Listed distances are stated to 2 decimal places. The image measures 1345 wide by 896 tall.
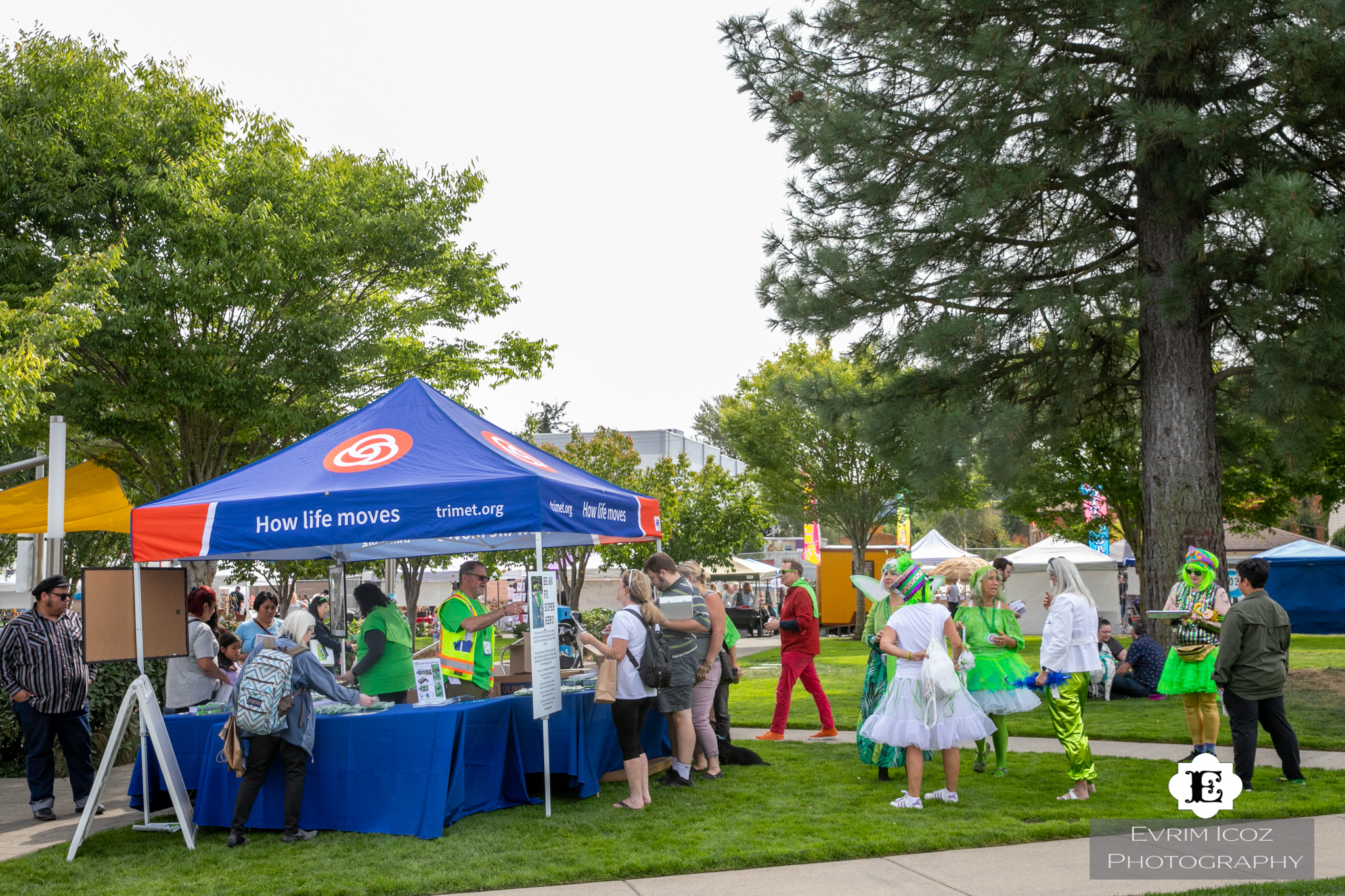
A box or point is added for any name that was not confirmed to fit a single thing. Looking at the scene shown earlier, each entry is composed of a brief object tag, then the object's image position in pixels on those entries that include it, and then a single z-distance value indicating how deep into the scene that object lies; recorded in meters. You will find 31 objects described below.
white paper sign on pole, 7.10
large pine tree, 11.40
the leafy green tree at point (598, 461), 30.69
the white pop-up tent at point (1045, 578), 29.95
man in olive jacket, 7.44
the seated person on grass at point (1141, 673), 13.60
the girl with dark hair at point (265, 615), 8.88
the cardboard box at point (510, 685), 8.52
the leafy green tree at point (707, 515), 32.53
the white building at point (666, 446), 53.91
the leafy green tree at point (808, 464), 29.88
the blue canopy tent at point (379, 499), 7.20
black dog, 9.35
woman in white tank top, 7.14
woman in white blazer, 7.39
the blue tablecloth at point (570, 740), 7.84
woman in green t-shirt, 8.06
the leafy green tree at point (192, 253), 14.20
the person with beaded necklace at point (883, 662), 7.95
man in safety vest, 8.12
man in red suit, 10.35
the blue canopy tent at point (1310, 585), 29.25
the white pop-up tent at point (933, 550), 31.58
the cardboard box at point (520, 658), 8.62
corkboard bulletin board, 7.06
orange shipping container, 32.66
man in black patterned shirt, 7.72
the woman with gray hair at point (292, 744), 6.67
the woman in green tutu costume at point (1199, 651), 7.83
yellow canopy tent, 11.62
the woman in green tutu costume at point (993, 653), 8.24
